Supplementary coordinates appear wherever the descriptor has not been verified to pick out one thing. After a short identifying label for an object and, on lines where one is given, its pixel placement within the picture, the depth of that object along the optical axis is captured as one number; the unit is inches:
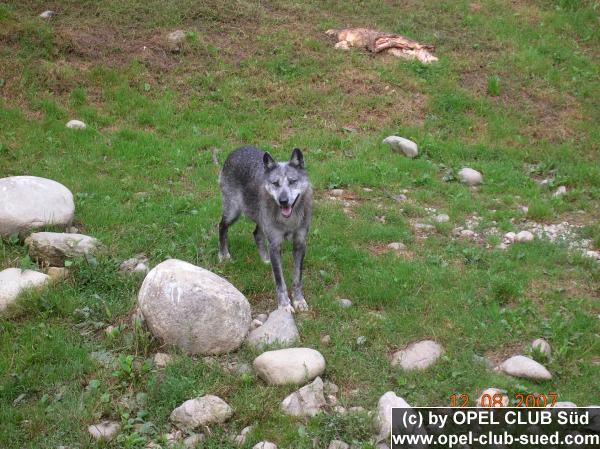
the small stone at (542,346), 248.1
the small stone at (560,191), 416.8
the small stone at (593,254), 332.8
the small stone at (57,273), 286.2
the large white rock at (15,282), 267.0
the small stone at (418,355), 245.6
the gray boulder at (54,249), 299.4
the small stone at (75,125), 472.4
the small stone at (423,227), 368.5
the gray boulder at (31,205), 319.6
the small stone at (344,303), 288.2
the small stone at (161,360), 240.1
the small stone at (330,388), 232.8
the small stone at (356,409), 217.8
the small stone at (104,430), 204.7
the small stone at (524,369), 235.1
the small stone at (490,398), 215.5
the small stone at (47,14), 593.9
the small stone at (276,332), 256.7
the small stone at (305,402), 218.7
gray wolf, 288.0
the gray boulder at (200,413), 210.5
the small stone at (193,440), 203.2
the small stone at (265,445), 202.1
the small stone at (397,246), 343.6
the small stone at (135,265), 303.6
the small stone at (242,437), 205.2
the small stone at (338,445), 202.1
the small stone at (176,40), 582.2
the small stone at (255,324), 268.4
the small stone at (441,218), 376.8
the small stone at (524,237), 351.9
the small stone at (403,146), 469.4
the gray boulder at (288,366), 231.0
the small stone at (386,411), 207.0
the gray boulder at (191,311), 245.4
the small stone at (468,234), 362.3
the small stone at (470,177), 436.8
